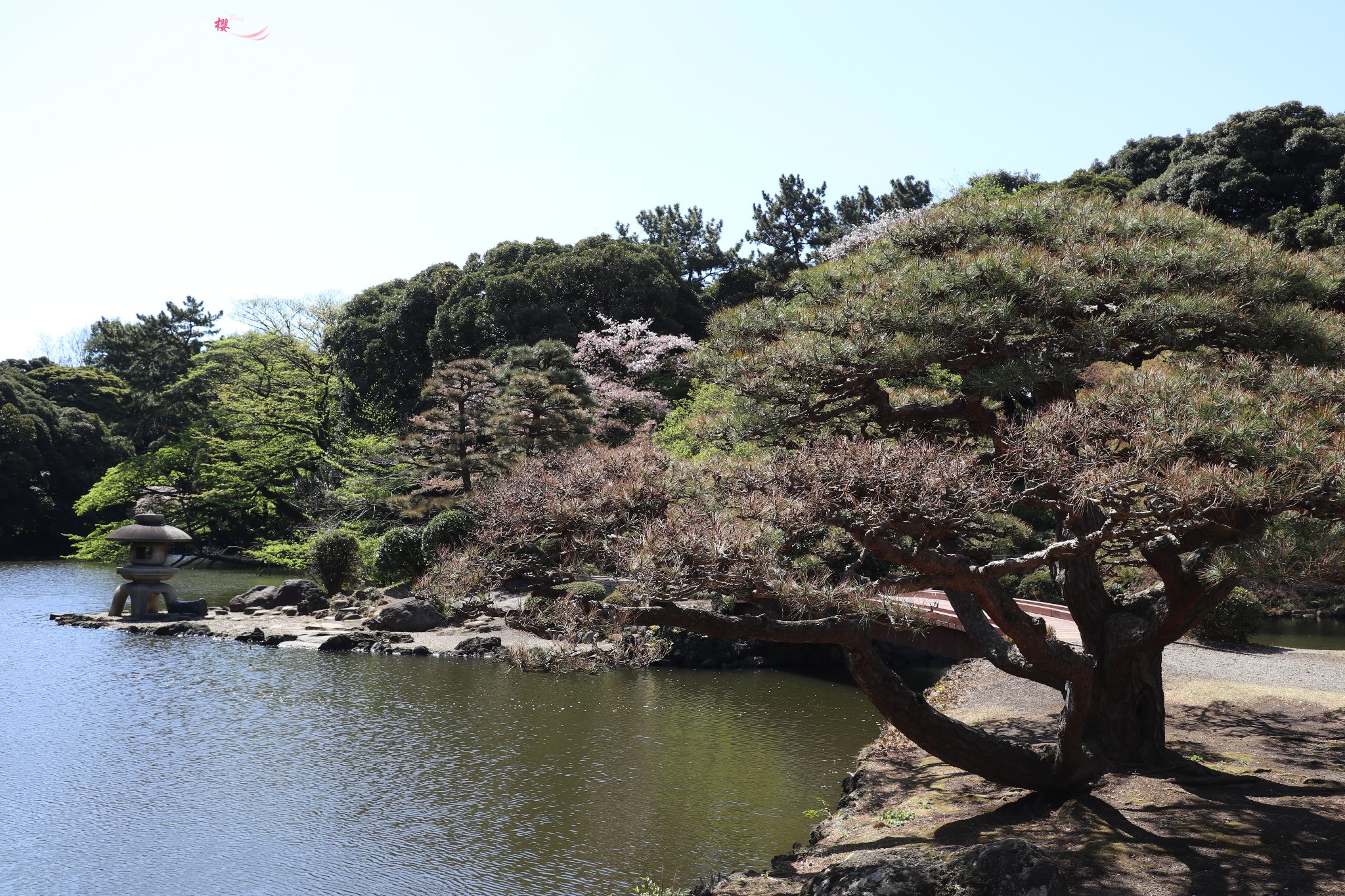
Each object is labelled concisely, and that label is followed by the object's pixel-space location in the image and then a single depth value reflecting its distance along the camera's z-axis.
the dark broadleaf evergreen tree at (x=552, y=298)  25.69
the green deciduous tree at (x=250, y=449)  26.78
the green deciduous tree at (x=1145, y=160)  26.22
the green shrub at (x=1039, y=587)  13.98
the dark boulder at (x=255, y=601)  18.15
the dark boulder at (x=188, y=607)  17.23
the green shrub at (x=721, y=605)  9.16
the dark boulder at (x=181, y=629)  15.71
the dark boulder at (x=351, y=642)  14.41
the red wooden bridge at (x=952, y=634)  10.52
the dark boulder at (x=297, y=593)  18.01
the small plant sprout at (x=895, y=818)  5.99
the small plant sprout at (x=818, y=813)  7.29
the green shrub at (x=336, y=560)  19.03
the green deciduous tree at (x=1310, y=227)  18.56
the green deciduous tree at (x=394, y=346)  27.36
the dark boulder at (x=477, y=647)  13.98
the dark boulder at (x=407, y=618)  15.43
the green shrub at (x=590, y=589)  13.98
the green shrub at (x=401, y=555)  17.98
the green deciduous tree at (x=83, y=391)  37.25
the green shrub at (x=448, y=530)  16.67
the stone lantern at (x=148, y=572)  17.12
